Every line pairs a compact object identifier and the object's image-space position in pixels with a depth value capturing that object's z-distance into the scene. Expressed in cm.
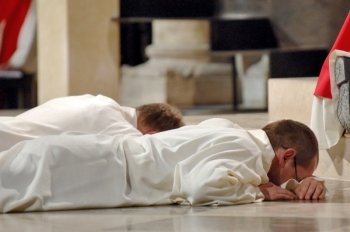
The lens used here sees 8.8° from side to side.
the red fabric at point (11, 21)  2346
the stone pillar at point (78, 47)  2002
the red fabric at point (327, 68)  1290
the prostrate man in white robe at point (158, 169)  1030
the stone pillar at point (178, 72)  2337
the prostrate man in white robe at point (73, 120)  1292
